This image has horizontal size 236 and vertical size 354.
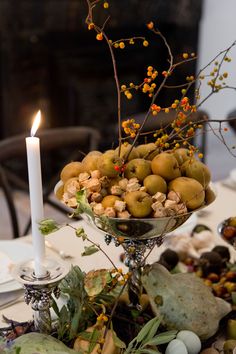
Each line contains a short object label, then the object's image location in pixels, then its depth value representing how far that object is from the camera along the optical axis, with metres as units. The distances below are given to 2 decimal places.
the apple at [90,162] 0.81
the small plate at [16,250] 1.13
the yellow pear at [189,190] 0.76
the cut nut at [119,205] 0.74
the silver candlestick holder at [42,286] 0.72
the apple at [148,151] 0.82
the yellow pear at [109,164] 0.78
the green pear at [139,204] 0.74
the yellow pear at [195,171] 0.81
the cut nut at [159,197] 0.75
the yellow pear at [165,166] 0.78
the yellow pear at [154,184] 0.77
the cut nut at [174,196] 0.76
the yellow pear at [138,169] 0.78
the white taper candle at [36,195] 0.69
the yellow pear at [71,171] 0.82
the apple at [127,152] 0.81
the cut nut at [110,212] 0.74
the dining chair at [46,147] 1.62
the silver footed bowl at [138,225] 0.74
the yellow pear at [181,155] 0.83
